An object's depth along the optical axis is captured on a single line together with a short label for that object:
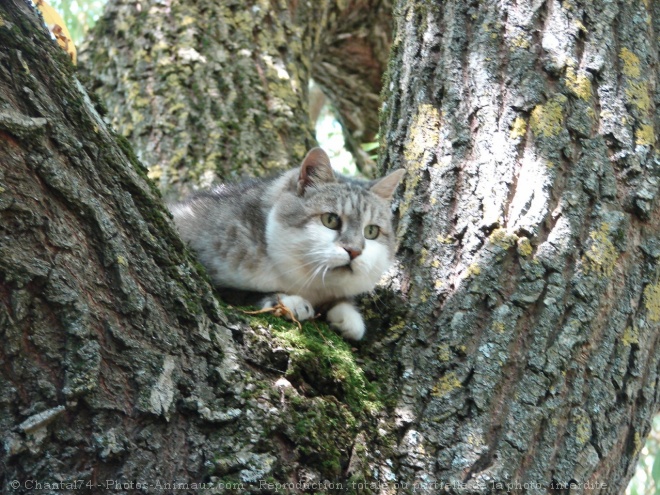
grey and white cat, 3.65
